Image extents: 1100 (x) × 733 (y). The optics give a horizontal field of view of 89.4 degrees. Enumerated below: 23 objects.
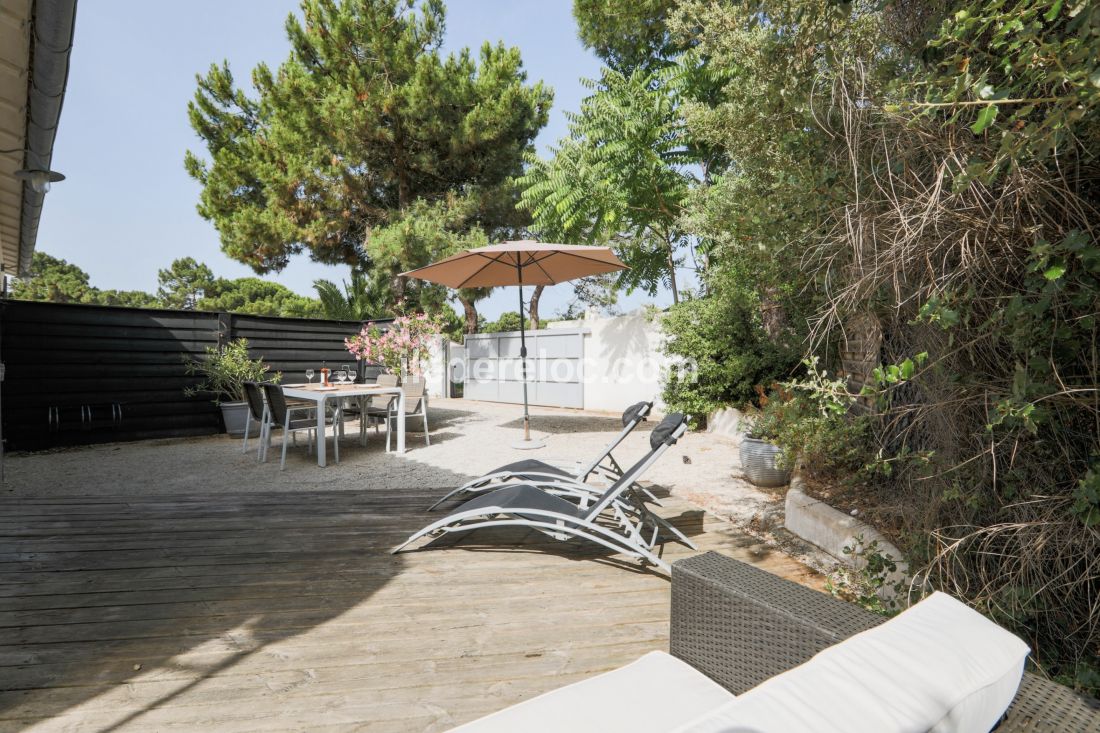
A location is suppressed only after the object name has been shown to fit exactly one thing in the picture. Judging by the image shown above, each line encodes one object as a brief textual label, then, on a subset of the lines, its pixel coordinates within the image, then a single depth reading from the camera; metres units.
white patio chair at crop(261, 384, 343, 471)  6.05
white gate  12.44
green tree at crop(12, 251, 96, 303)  36.06
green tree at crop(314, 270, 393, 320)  15.38
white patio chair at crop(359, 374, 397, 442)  7.55
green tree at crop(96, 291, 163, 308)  38.22
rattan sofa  1.00
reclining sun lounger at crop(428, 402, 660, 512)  3.80
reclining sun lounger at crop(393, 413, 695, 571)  2.84
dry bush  1.67
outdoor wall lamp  4.43
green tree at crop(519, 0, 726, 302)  10.64
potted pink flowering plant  9.30
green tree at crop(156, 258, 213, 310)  40.94
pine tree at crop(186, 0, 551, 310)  13.88
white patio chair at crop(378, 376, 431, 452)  7.64
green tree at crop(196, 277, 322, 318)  34.44
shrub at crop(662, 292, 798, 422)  8.19
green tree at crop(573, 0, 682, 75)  12.34
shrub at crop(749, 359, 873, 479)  3.87
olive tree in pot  8.83
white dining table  6.07
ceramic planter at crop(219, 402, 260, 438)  8.80
